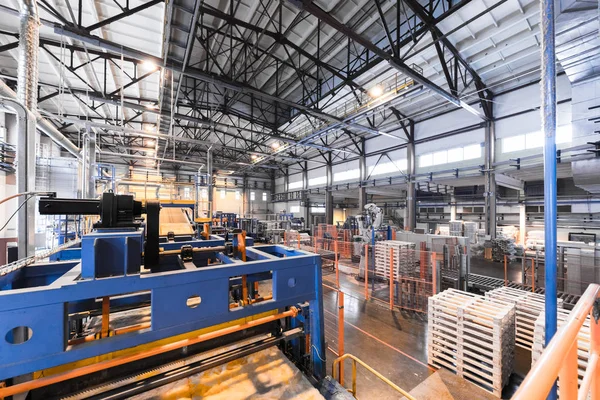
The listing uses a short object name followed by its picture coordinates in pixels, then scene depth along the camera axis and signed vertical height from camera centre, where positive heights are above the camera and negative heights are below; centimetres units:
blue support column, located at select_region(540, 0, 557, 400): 270 +60
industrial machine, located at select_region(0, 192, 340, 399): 134 -83
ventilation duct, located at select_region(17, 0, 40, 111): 314 +204
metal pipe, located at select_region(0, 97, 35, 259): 284 +38
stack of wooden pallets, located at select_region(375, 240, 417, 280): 815 -214
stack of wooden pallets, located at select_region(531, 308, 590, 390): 344 -223
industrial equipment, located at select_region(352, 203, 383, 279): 1088 -141
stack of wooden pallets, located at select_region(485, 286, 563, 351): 501 -238
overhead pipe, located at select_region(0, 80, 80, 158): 372 +158
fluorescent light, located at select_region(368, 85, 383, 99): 968 +459
